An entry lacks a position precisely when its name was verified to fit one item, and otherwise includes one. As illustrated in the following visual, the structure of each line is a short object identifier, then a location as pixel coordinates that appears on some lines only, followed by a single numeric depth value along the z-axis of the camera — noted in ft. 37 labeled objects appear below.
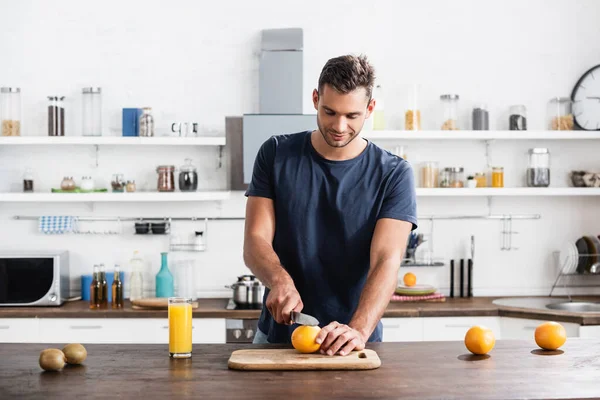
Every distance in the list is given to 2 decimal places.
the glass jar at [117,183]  15.98
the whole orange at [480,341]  7.95
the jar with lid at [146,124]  15.84
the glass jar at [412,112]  16.22
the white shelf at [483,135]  15.94
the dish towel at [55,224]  16.22
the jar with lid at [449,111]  16.37
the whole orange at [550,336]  8.21
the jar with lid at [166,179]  15.92
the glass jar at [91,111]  15.93
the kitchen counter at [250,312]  14.42
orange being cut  7.54
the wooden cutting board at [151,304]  14.67
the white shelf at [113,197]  15.56
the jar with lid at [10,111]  15.85
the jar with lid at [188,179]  15.83
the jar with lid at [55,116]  15.85
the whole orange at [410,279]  16.22
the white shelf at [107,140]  15.61
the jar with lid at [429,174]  16.40
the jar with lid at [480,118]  16.40
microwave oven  14.96
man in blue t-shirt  8.72
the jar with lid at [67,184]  15.92
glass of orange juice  7.77
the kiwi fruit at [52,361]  7.18
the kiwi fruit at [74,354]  7.43
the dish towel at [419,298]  15.72
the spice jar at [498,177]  16.51
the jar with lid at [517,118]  16.48
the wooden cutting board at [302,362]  7.25
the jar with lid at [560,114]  16.60
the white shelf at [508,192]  16.03
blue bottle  15.96
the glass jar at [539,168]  16.56
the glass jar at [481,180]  16.56
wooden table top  6.49
